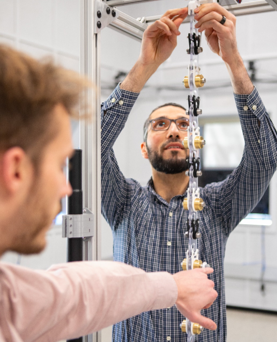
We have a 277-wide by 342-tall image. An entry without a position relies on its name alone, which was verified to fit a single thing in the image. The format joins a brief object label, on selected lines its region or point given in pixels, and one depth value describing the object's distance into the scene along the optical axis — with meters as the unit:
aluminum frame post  1.24
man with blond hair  0.53
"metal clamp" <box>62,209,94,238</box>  1.18
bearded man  1.35
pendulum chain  1.15
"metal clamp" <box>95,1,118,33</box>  1.28
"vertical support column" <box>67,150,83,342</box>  1.19
